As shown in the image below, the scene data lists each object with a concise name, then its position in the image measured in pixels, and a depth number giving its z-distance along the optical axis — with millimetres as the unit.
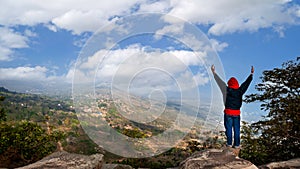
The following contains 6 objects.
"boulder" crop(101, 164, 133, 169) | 11242
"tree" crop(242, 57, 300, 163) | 13195
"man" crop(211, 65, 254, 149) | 9398
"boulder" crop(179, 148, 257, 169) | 7699
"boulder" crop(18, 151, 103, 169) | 8862
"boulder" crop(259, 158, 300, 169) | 9040
